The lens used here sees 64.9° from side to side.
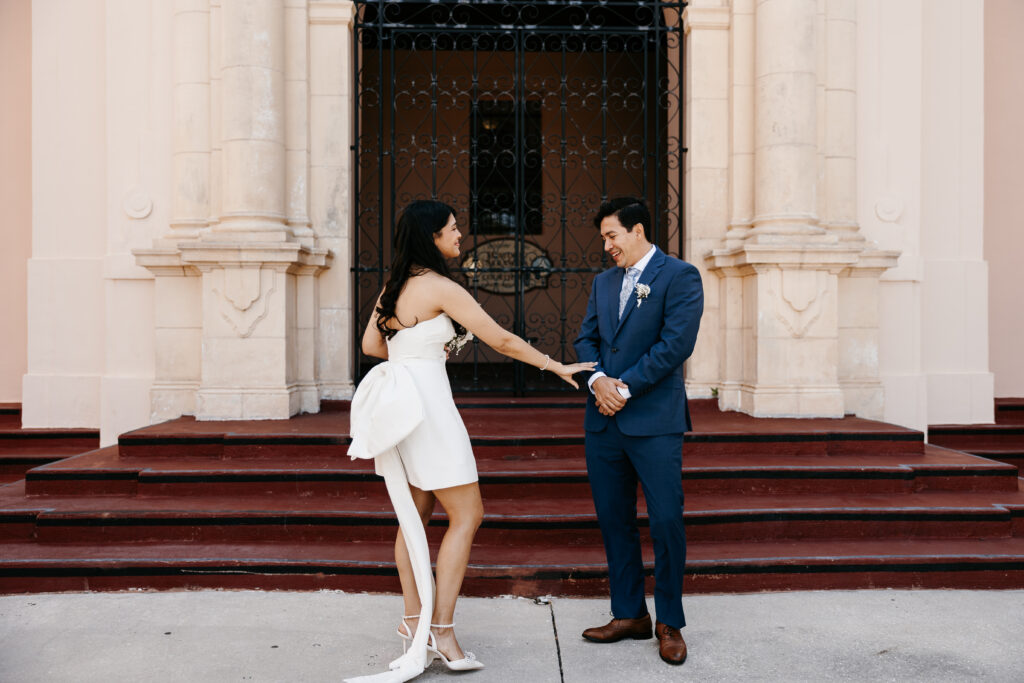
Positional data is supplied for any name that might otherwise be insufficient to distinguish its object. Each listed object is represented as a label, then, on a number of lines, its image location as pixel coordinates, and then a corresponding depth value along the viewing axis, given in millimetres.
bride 3475
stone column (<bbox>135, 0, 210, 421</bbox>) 7316
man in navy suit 3689
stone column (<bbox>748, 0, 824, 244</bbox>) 7207
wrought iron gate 10820
